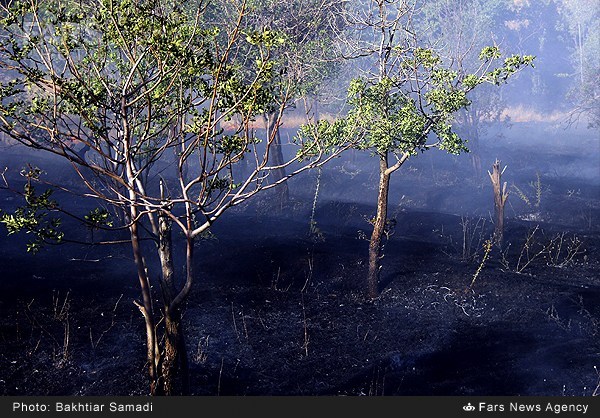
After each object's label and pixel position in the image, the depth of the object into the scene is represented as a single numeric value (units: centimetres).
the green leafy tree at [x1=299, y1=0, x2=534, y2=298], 1306
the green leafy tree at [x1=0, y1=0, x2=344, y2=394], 829
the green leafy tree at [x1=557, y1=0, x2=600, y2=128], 7044
